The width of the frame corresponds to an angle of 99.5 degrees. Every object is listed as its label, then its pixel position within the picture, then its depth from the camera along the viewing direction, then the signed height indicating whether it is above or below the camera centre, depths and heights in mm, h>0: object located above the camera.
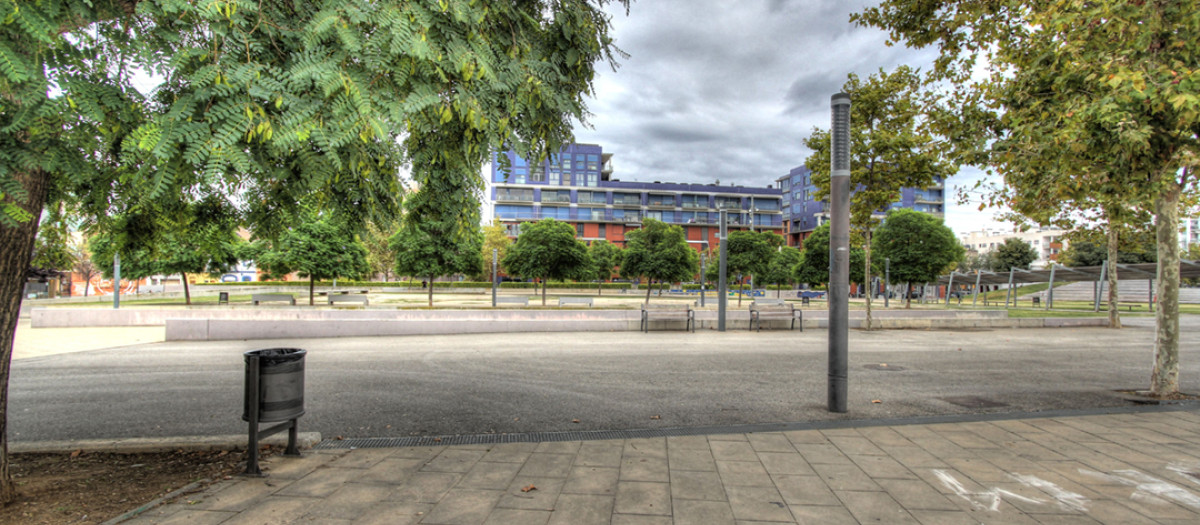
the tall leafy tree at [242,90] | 2312 +905
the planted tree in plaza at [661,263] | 31453 +691
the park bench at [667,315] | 15031 -1227
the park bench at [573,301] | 22216 -1273
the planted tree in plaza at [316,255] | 21750 +531
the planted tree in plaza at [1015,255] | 67125 +3436
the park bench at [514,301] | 27244 -1664
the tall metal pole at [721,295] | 15195 -604
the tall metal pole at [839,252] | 5875 +295
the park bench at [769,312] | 15851 -1133
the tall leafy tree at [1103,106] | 5293 +2028
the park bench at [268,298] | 21153 -1316
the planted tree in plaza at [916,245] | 30719 +2083
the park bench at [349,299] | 22216 -1385
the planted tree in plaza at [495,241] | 52434 +3126
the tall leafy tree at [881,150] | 14914 +3871
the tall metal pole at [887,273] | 30516 +331
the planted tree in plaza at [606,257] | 52281 +1685
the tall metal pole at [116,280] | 18453 -611
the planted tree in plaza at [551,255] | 26047 +901
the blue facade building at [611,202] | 74250 +11036
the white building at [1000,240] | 101625 +9096
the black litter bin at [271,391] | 3871 -977
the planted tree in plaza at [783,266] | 46219 +1004
